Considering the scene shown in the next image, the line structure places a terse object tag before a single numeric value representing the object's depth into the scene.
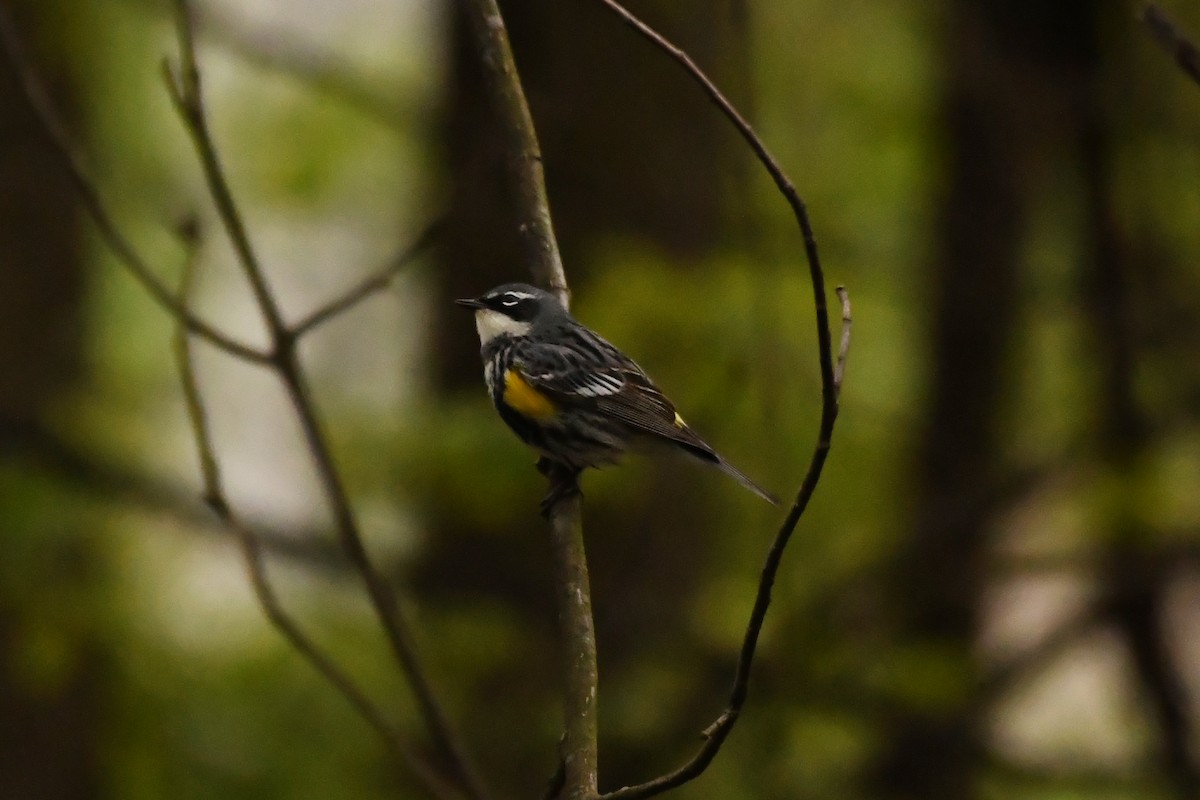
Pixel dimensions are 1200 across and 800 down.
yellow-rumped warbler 8.66
